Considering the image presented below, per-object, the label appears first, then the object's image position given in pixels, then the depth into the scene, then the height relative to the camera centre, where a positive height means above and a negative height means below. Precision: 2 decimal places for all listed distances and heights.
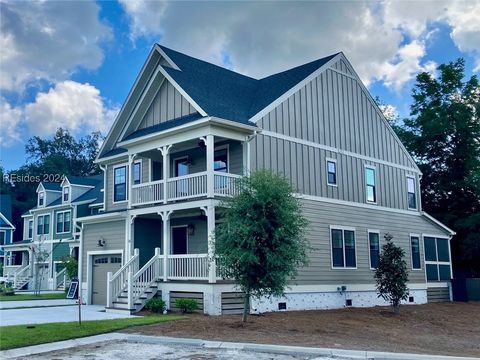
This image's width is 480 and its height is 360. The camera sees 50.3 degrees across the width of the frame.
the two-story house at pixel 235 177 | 18.20 +3.34
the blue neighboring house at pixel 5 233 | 51.13 +2.91
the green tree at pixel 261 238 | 14.26 +0.52
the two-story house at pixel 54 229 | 38.47 +2.56
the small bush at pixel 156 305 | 17.39 -1.57
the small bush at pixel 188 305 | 16.86 -1.52
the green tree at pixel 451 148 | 32.06 +6.85
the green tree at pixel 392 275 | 20.52 -0.85
